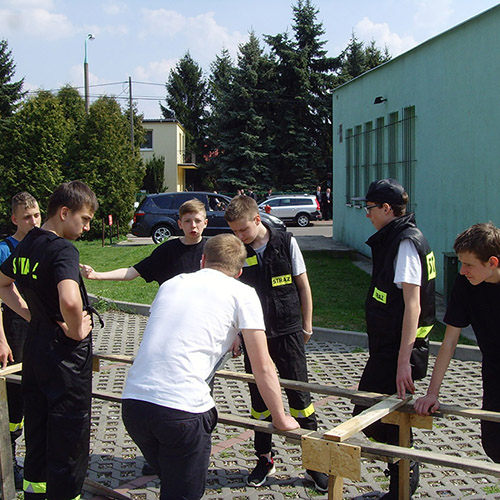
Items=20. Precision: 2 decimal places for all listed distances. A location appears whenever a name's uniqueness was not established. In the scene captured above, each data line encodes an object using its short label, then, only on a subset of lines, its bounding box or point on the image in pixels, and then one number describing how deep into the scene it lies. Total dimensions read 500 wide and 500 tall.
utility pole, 45.61
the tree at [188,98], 69.94
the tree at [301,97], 42.91
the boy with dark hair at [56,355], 3.36
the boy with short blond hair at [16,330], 4.50
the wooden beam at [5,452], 4.00
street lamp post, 31.61
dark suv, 21.91
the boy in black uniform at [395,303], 3.61
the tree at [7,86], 43.41
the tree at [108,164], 23.89
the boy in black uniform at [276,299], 4.32
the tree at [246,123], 42.50
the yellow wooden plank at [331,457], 2.80
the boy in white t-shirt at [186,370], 2.72
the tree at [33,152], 23.12
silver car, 32.16
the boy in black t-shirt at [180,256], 4.71
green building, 9.85
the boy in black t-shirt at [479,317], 3.16
